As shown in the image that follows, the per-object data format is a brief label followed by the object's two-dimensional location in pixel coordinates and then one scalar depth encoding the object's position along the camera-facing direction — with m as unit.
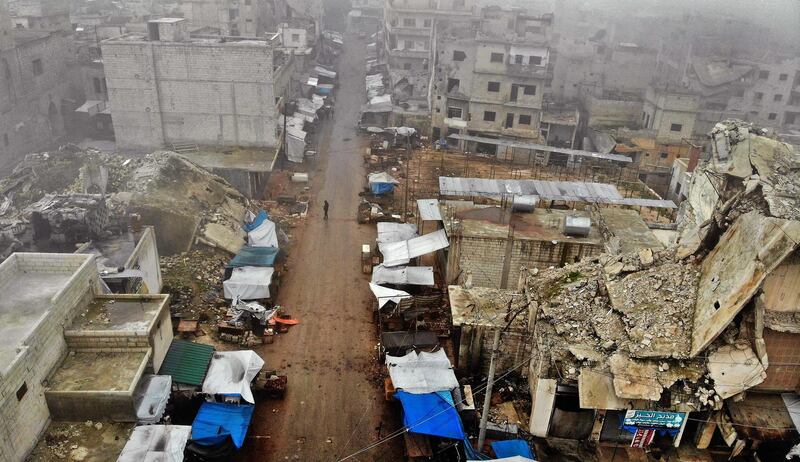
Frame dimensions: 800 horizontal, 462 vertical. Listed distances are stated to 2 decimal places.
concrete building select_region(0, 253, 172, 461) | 13.60
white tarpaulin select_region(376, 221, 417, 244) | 27.97
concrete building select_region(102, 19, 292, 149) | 35.75
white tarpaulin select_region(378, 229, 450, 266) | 24.77
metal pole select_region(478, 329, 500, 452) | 14.43
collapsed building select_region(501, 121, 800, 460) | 14.86
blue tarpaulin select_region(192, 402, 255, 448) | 15.80
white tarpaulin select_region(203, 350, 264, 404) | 17.19
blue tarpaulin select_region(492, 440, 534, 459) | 16.23
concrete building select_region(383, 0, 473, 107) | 61.41
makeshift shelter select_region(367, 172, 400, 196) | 35.47
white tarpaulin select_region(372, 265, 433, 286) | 24.44
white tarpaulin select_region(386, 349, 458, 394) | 17.83
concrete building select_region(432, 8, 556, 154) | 43.12
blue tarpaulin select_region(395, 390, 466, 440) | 16.34
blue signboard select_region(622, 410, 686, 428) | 16.02
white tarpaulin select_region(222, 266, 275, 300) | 23.64
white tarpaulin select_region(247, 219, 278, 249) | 28.23
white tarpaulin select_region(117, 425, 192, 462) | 13.93
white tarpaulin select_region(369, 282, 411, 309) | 22.77
